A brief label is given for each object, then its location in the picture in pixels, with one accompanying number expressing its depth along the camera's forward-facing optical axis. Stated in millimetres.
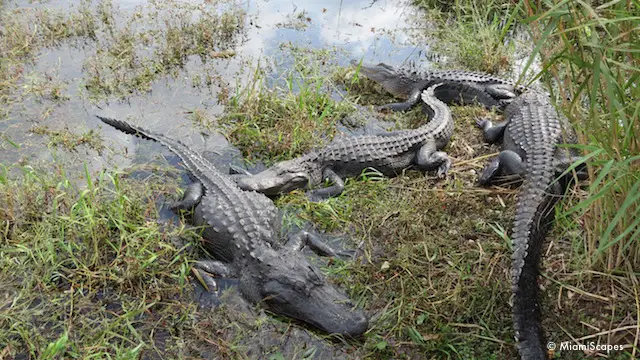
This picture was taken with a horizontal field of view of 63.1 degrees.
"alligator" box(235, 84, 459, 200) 4812
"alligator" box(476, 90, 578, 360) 3191
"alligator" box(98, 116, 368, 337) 3592
